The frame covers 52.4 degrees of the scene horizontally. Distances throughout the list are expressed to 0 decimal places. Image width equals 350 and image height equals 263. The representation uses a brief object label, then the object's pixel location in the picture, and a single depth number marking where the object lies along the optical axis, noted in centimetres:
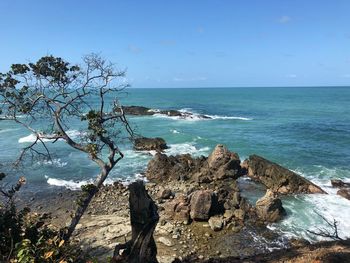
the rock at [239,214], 2030
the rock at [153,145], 3794
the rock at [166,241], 1744
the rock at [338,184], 2616
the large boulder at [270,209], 2038
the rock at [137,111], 7288
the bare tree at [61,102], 1101
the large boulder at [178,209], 2005
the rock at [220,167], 2792
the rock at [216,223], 1907
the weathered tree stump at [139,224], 913
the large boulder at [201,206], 1995
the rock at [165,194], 2370
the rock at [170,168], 2859
